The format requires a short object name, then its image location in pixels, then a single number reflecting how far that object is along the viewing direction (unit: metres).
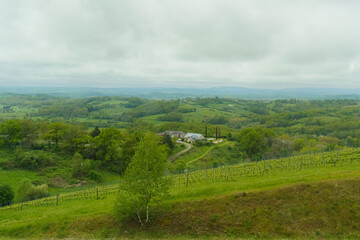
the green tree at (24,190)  39.53
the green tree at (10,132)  64.69
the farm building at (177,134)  111.39
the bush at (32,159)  55.44
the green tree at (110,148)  64.00
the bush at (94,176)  55.78
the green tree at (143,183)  20.70
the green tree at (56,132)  70.96
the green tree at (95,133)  79.56
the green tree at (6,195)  37.43
